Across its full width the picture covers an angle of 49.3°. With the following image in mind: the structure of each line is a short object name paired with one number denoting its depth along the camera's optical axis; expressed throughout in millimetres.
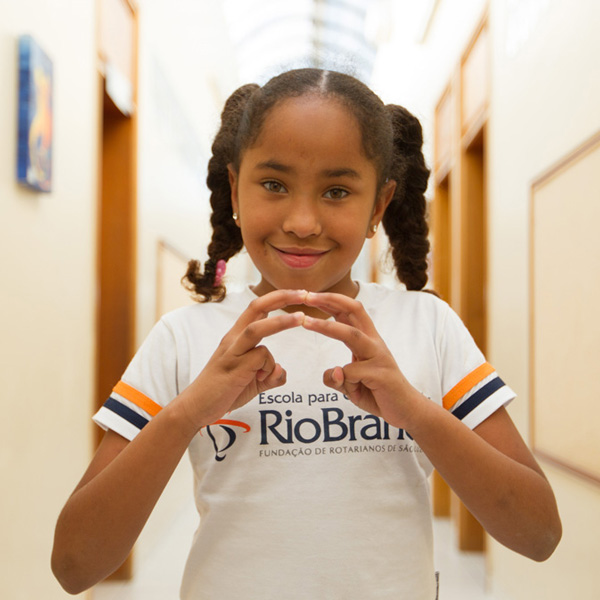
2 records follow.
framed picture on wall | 2146
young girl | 1072
